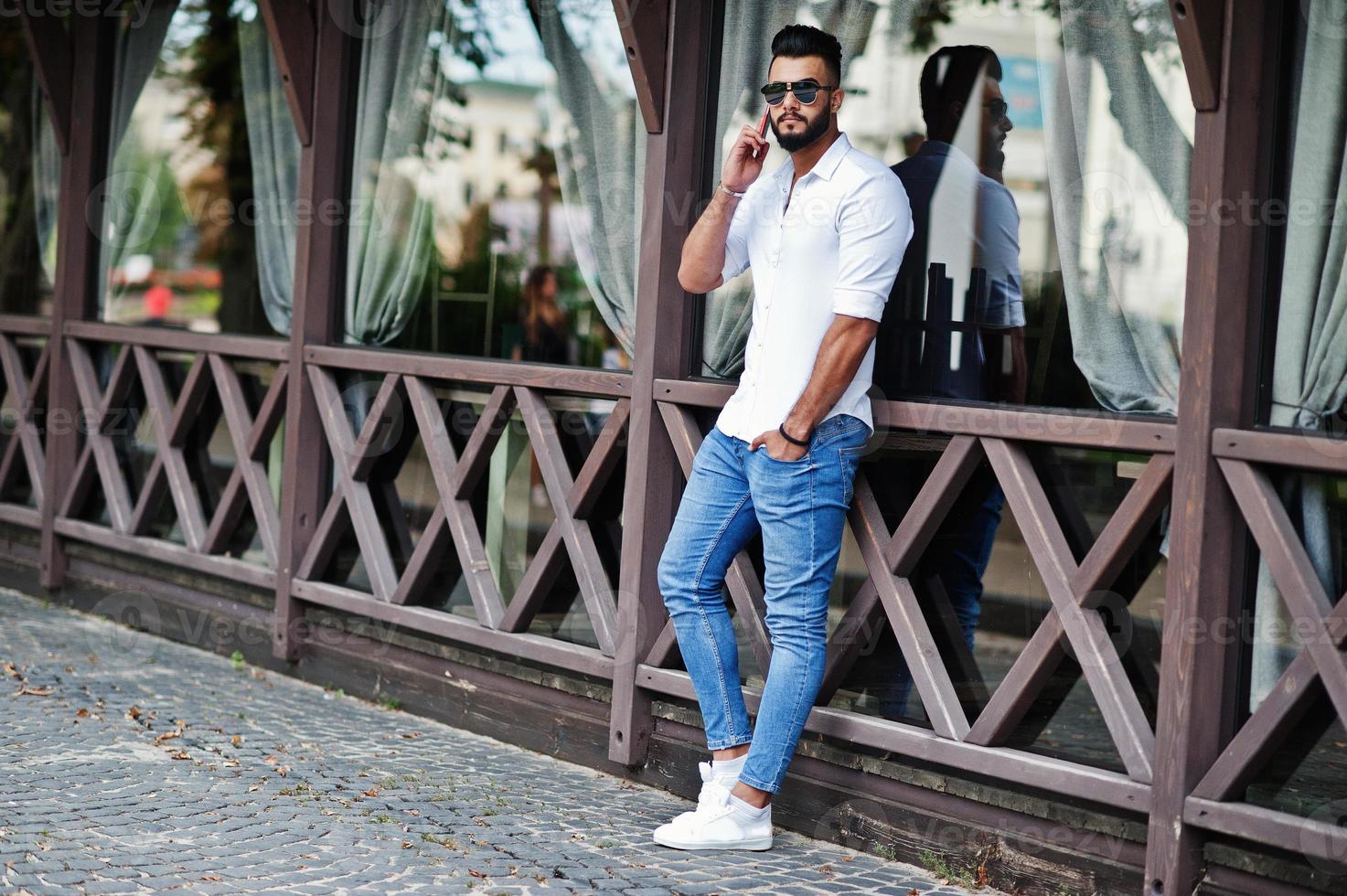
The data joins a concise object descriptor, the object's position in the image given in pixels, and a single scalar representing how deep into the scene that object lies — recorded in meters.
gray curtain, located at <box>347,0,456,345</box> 6.17
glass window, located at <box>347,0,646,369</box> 5.61
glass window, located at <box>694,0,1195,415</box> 4.05
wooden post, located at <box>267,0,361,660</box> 6.30
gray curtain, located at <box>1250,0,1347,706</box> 3.73
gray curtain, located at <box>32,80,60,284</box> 8.05
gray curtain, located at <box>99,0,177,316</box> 7.39
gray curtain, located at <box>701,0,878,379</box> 4.77
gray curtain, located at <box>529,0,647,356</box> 5.29
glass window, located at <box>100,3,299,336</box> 6.77
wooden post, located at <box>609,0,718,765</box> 4.99
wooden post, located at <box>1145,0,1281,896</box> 3.74
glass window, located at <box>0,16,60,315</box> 8.09
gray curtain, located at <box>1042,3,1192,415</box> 4.00
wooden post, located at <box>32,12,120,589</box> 7.53
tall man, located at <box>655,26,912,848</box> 4.16
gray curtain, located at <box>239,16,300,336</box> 6.64
